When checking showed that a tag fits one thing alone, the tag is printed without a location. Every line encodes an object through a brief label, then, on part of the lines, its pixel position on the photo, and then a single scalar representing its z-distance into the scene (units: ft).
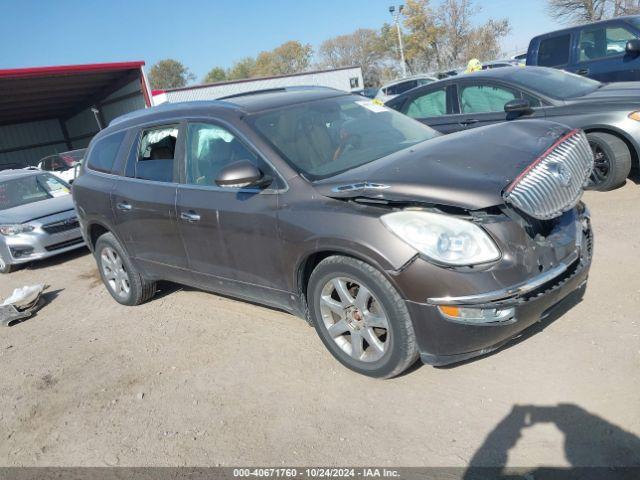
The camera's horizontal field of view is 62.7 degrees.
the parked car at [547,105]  18.90
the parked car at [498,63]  62.56
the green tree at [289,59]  256.93
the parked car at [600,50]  27.35
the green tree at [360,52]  214.90
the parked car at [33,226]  26.23
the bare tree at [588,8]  94.89
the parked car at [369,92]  96.17
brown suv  9.20
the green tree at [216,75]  278.87
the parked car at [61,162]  58.23
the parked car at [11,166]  66.69
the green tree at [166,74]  263.08
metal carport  76.69
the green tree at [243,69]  276.00
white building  100.27
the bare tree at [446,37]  137.28
